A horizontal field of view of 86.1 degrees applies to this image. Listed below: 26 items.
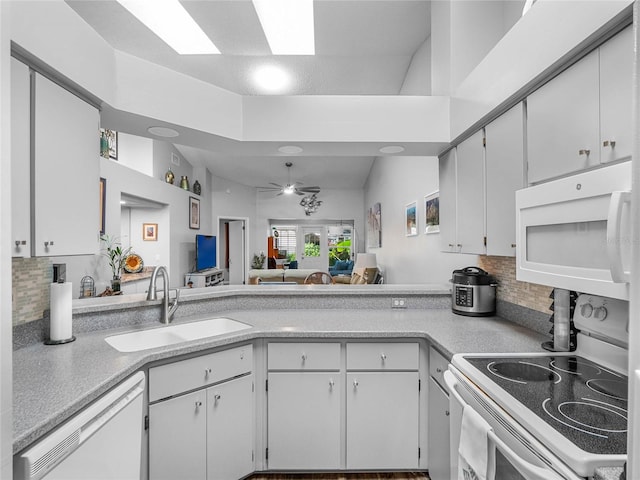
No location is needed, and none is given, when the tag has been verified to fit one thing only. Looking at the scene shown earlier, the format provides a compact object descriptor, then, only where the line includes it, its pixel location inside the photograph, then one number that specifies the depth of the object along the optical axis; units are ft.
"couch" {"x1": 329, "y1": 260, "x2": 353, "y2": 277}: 30.13
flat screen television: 23.40
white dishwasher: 3.02
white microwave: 2.43
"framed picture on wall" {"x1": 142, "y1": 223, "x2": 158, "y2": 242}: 20.24
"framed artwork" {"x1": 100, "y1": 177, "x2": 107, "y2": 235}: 14.11
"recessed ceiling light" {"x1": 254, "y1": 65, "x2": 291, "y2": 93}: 13.14
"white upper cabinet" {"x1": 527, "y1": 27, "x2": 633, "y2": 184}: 3.48
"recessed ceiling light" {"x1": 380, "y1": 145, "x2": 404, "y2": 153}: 7.89
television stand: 22.12
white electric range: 2.67
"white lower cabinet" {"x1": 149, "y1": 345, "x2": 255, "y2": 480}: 5.39
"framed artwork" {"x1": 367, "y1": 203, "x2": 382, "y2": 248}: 22.35
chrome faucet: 6.79
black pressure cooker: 7.41
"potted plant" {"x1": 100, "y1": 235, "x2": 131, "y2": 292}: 14.52
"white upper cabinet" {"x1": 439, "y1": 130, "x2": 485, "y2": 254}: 6.43
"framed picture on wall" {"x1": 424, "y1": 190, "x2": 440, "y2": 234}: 11.05
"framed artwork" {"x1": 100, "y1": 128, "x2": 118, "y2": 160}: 16.48
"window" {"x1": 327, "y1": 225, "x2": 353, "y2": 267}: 31.96
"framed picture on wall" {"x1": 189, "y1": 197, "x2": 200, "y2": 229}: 23.35
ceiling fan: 23.20
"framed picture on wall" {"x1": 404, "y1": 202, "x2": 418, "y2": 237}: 13.56
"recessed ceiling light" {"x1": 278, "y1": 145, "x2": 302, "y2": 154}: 7.97
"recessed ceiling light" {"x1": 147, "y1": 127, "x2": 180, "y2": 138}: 6.91
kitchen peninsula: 3.83
